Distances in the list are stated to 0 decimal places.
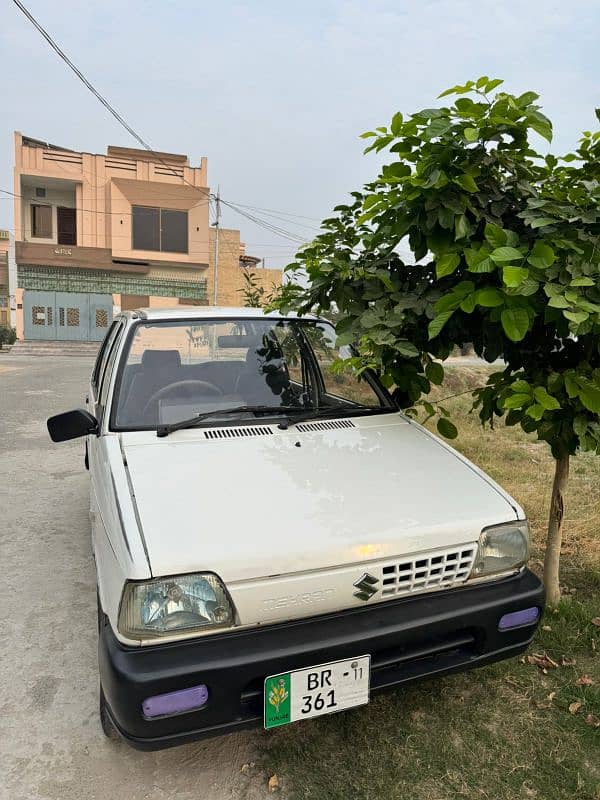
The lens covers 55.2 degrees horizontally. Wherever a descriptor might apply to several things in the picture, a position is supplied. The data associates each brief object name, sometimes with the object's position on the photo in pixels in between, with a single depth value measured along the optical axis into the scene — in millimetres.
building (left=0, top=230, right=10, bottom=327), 30303
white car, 1812
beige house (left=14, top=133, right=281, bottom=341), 27641
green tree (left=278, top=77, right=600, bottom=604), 2279
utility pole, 27453
